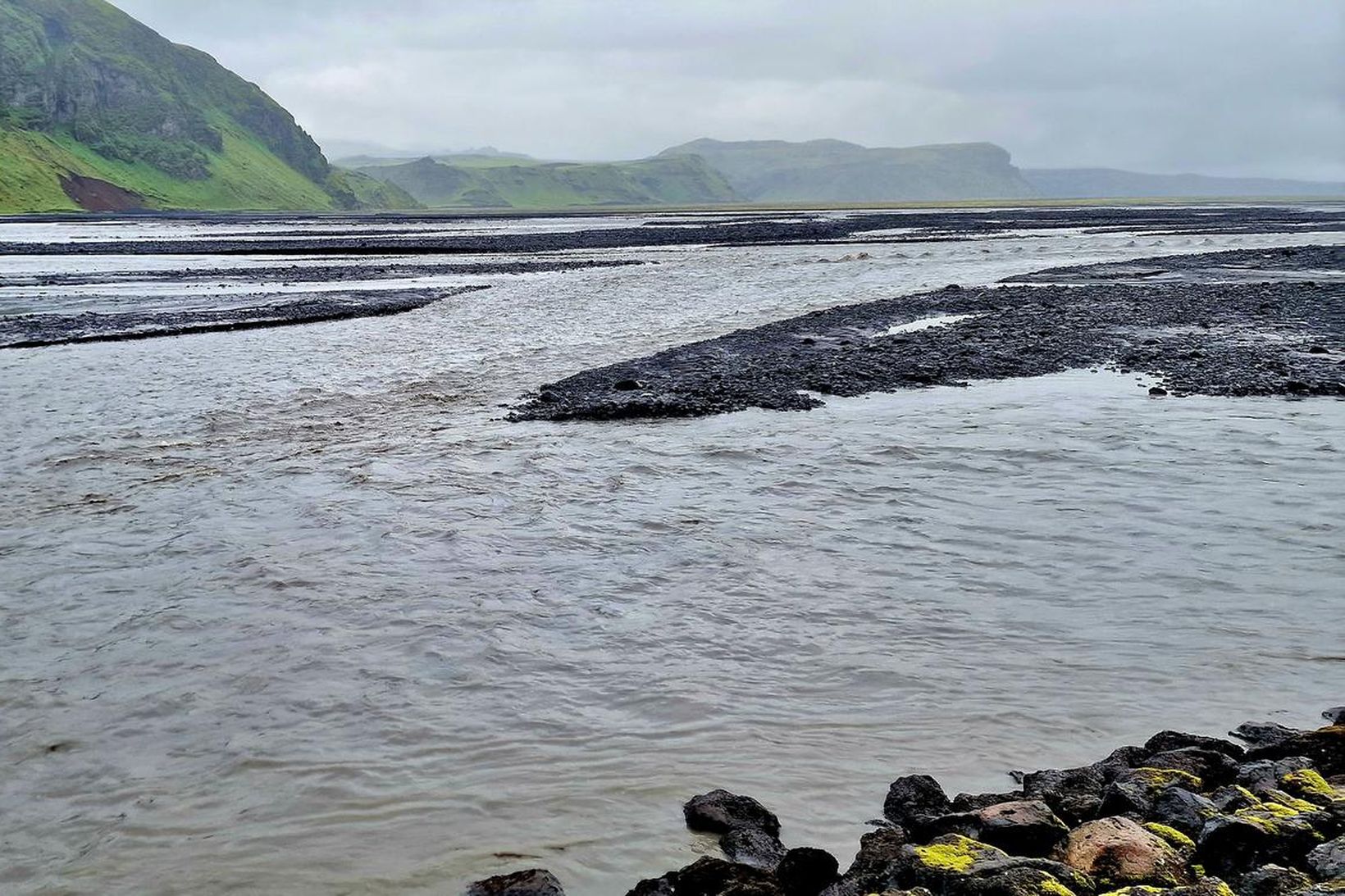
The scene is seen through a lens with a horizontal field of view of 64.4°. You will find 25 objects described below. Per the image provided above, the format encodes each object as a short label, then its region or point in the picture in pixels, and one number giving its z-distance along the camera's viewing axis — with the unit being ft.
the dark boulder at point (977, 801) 18.30
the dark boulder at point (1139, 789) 17.53
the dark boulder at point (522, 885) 16.63
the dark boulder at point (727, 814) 18.54
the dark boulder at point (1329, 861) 14.74
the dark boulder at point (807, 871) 16.26
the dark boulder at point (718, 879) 16.02
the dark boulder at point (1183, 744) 20.01
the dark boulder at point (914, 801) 18.60
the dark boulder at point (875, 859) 16.01
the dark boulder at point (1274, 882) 14.69
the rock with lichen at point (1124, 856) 15.44
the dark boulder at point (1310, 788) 17.22
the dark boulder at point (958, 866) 15.12
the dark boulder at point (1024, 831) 16.40
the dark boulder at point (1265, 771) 18.11
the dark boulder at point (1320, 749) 18.92
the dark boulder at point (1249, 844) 15.62
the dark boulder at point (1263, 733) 20.72
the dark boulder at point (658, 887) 16.46
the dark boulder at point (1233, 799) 17.13
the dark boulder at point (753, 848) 17.52
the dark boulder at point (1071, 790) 17.92
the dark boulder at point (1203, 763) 18.83
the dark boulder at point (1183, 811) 16.81
